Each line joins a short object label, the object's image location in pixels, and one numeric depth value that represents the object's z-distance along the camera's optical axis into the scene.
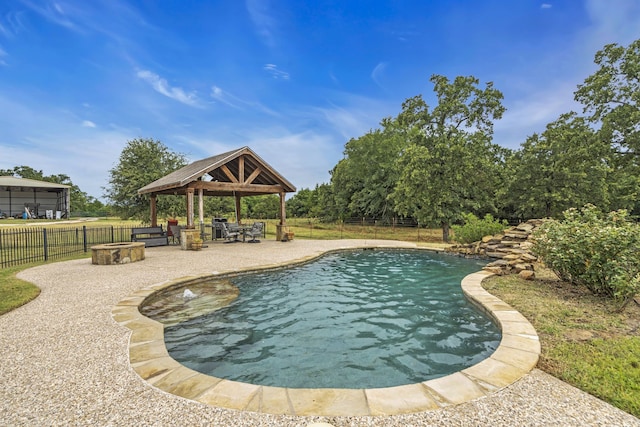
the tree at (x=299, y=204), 47.12
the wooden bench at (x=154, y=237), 12.05
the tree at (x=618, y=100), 16.72
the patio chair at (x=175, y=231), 13.23
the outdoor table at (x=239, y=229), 13.88
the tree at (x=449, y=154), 17.67
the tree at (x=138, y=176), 17.45
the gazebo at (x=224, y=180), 11.88
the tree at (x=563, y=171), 17.88
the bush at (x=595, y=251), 4.63
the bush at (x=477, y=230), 12.45
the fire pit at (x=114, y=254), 8.50
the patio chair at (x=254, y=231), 13.75
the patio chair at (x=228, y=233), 13.63
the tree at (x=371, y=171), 28.31
